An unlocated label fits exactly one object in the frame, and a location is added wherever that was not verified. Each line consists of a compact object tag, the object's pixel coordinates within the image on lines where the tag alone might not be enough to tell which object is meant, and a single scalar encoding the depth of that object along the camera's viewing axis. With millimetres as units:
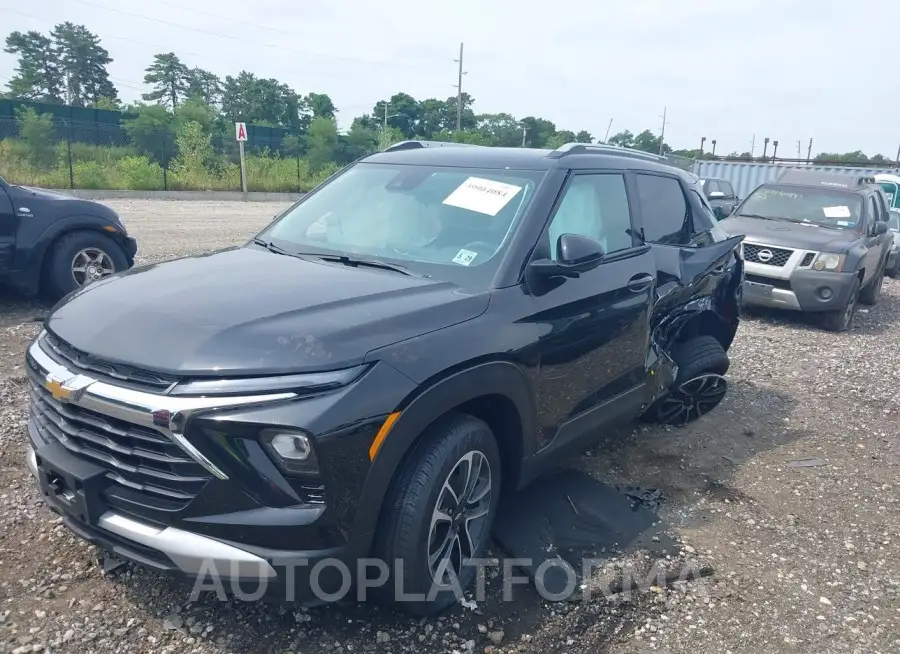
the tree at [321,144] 31719
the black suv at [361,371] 2354
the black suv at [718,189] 15084
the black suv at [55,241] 6809
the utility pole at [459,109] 46375
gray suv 8961
